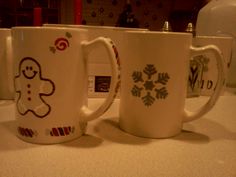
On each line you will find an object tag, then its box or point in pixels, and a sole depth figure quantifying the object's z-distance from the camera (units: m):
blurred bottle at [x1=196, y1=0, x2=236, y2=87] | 0.78
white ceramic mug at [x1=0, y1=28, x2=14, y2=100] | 0.53
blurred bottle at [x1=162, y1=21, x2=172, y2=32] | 0.63
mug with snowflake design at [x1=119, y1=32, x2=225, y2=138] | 0.37
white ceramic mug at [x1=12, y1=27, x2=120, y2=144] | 0.34
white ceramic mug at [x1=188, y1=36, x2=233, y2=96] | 0.63
